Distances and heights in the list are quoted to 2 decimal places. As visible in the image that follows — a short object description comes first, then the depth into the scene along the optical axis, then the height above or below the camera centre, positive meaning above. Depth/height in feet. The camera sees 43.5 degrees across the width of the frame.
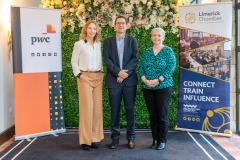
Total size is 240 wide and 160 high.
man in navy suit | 11.54 -0.10
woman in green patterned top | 11.27 -0.50
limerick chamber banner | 13.66 -0.09
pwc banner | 13.17 -0.21
